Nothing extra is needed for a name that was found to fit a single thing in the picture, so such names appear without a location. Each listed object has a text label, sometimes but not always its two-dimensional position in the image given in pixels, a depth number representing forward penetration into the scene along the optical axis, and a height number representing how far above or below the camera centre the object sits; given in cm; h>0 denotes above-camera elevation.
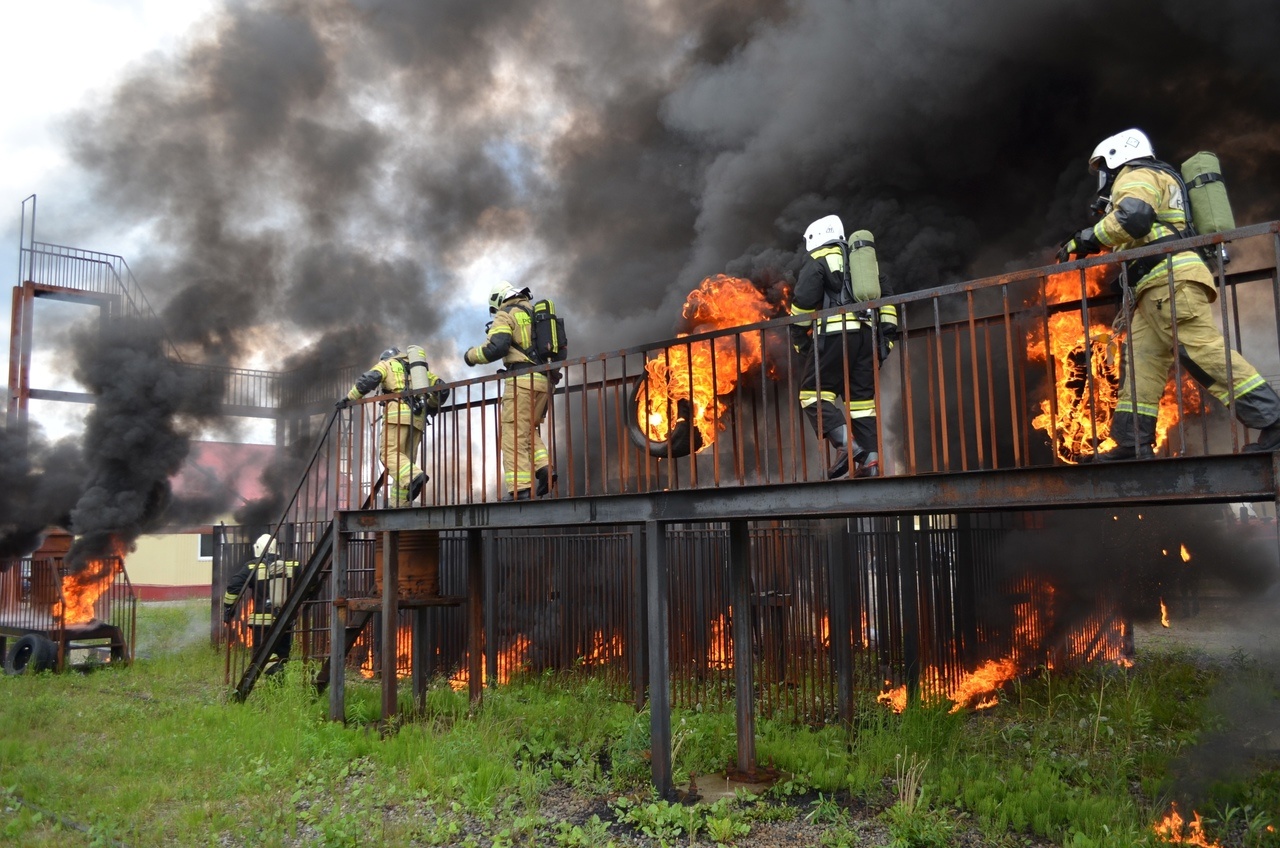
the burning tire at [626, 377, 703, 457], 637 +76
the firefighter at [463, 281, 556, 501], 768 +123
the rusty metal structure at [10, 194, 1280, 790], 518 -21
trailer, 1305 -88
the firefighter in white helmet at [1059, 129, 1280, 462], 446 +111
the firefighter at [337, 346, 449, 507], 883 +124
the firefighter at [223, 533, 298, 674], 1094 -65
